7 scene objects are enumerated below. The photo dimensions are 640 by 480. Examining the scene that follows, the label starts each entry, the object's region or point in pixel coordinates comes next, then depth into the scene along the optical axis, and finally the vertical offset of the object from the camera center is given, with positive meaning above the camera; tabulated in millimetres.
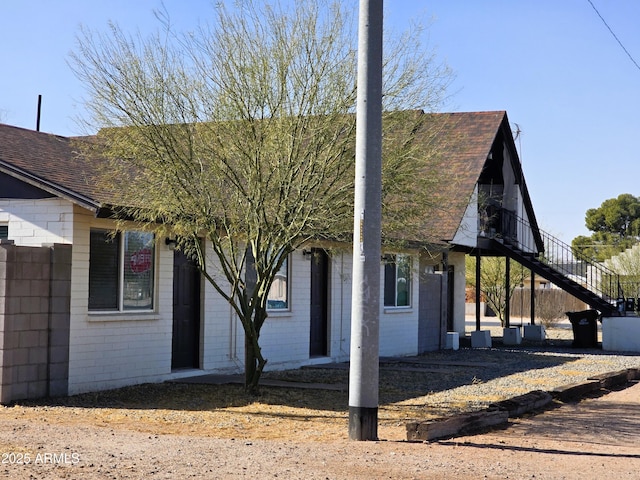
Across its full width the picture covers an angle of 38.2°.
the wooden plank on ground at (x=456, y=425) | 9852 -1338
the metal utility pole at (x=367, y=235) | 9688 +736
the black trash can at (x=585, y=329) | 27250 -644
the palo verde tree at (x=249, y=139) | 12281 +2192
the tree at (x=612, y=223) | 72688 +6939
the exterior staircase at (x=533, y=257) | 27234 +1506
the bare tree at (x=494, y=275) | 35969 +1239
